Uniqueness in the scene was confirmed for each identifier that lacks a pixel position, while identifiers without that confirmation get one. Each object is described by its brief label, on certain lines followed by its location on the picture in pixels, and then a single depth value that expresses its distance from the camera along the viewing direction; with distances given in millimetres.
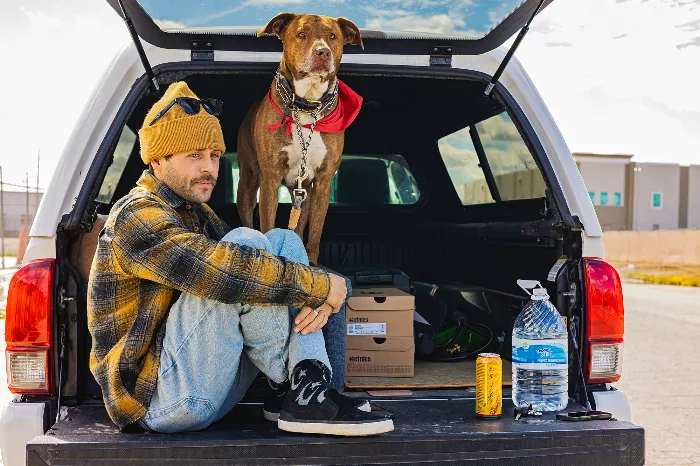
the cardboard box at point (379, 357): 3137
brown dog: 3123
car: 2025
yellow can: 2326
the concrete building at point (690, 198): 41125
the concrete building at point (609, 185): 37906
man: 2023
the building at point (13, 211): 51344
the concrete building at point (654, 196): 39875
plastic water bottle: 2506
